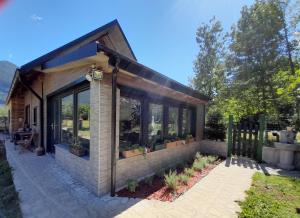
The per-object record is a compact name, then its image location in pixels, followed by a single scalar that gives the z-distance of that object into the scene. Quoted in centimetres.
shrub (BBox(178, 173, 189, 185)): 481
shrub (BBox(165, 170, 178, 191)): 436
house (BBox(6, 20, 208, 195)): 396
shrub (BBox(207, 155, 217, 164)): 710
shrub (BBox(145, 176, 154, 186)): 465
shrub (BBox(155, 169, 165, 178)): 525
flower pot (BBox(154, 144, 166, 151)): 574
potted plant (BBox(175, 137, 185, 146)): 687
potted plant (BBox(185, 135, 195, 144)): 759
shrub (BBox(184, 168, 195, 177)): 540
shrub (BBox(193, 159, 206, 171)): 605
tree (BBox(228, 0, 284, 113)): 1179
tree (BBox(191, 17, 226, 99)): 1542
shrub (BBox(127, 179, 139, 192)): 421
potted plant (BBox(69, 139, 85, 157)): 477
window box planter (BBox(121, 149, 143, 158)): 455
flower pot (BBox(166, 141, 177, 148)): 626
